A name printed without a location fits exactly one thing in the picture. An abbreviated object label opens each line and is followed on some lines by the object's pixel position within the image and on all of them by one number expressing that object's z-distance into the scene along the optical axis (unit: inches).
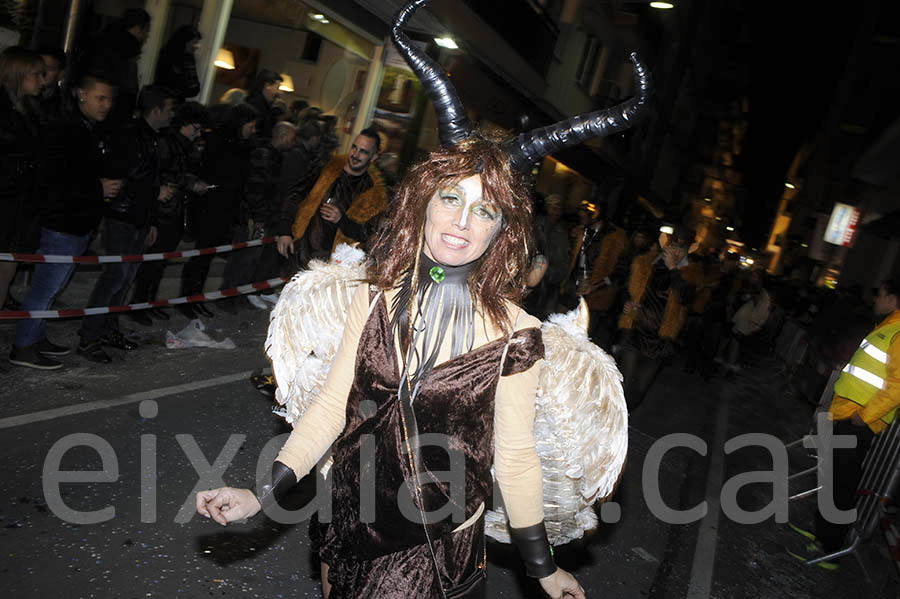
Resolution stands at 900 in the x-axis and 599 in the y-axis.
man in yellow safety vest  202.1
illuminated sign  1165.7
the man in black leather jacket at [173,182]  267.0
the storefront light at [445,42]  497.7
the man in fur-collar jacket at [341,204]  229.8
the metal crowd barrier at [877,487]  213.5
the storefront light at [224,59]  392.7
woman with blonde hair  197.0
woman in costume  76.3
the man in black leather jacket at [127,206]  226.1
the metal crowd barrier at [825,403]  268.6
